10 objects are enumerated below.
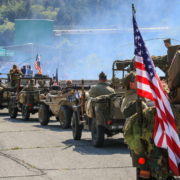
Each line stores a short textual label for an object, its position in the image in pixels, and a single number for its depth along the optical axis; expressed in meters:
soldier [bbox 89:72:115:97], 13.13
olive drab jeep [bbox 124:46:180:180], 6.46
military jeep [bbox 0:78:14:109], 26.16
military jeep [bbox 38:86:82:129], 17.34
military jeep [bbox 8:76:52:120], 22.19
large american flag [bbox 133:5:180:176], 6.11
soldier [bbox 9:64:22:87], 26.54
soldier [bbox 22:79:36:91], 22.66
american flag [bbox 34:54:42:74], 34.54
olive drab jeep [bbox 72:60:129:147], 12.33
